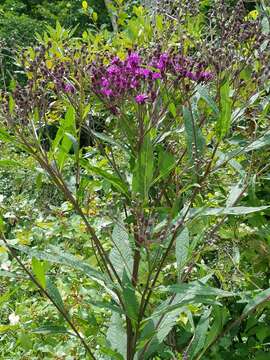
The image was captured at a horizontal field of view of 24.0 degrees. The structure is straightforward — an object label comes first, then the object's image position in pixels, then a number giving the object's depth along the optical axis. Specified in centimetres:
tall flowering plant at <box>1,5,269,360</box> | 145
